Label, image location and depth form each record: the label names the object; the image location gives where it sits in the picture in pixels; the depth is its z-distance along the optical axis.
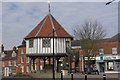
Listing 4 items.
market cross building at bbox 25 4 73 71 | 32.03
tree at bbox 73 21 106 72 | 33.72
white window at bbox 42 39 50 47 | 32.19
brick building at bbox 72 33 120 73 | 44.09
